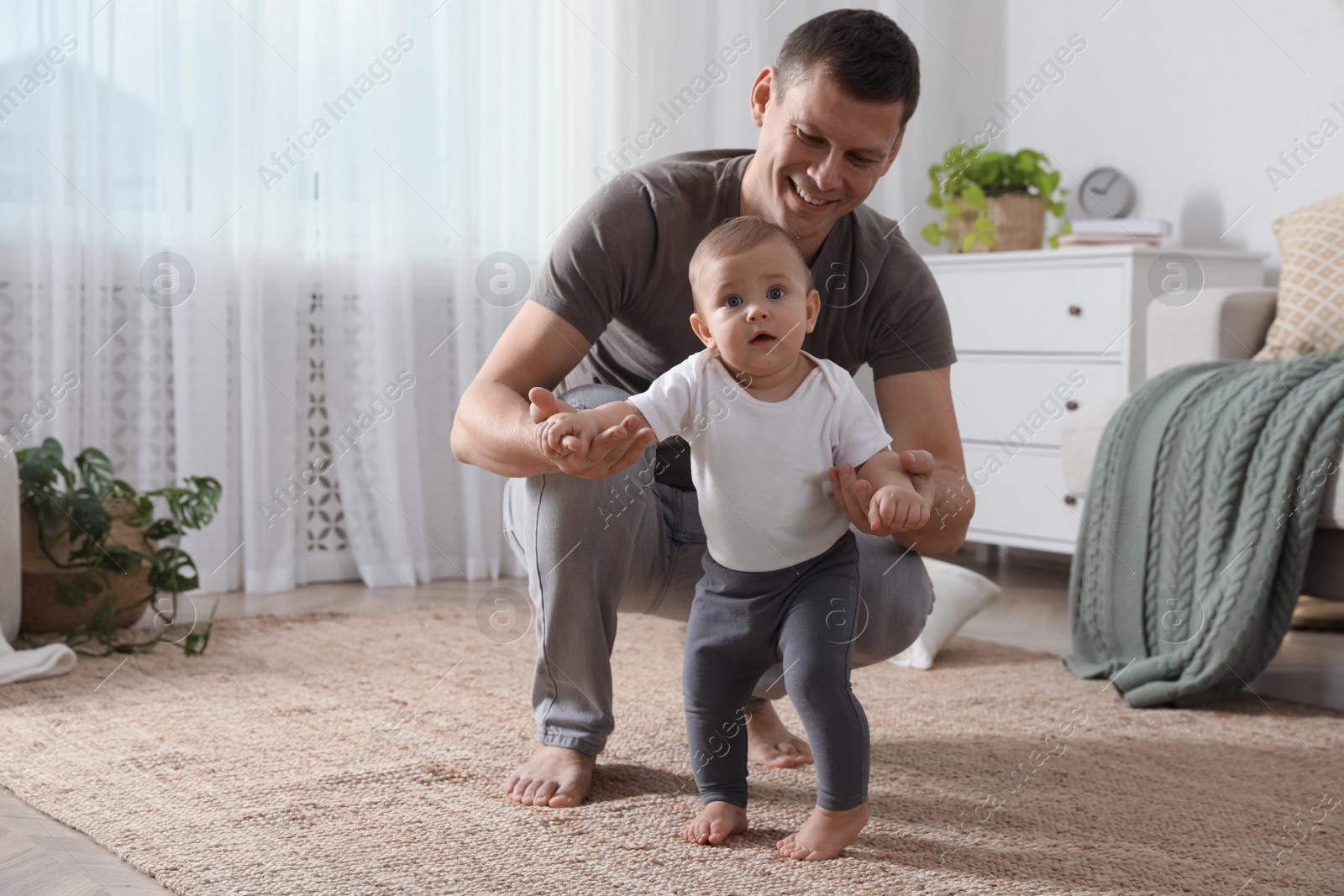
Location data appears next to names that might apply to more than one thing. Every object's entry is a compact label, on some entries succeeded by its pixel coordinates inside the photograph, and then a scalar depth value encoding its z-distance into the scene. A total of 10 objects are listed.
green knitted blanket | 1.82
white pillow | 2.08
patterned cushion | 2.30
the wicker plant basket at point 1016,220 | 3.12
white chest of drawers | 2.75
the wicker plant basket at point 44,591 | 2.17
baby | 1.14
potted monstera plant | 2.14
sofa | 2.23
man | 1.28
